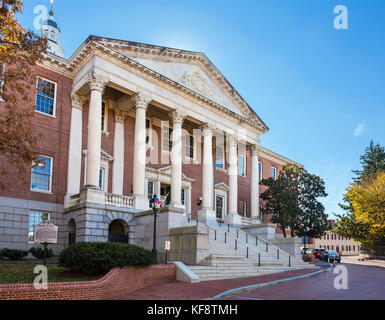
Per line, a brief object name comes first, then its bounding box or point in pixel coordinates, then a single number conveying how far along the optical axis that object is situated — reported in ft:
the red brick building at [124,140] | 78.23
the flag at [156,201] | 61.31
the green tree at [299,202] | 112.78
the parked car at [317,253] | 130.72
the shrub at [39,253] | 72.28
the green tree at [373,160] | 171.94
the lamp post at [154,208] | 56.84
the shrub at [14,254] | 68.64
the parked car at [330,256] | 118.83
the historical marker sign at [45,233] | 45.60
